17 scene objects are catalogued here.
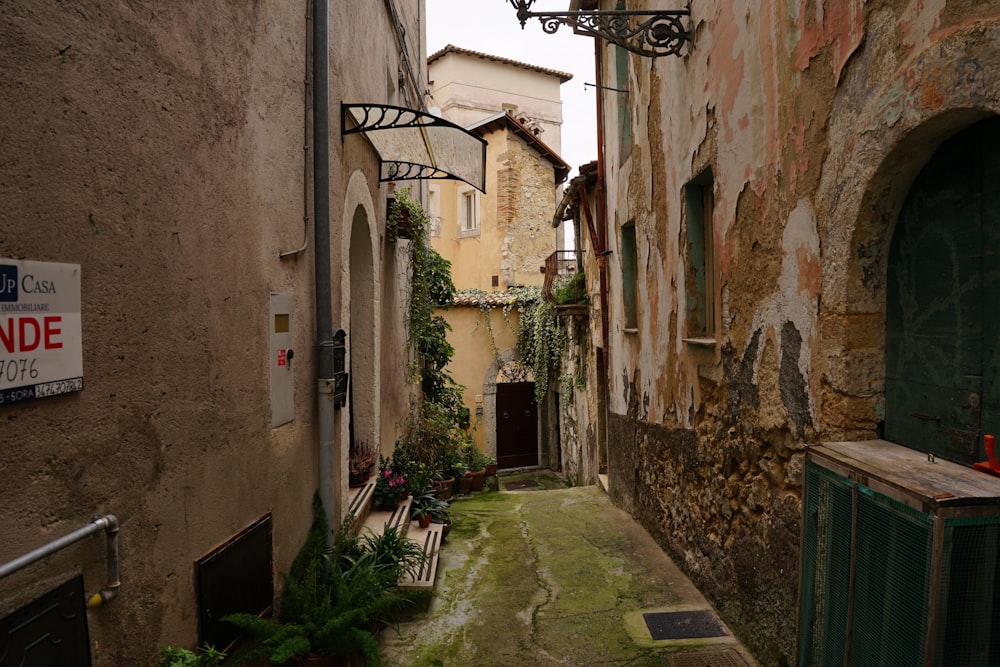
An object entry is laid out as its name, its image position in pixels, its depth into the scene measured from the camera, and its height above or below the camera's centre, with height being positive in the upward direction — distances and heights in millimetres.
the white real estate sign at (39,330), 1713 -82
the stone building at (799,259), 2328 +234
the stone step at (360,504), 5172 -1691
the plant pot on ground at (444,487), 7596 -2189
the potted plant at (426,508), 5984 -1978
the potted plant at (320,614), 2951 -1599
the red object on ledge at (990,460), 2113 -499
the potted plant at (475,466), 9352 -2477
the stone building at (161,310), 1788 -31
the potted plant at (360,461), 5906 -1474
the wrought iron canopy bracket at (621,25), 4500 +2029
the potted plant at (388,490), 6027 -1748
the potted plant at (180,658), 2389 -1333
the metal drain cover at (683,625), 4039 -2059
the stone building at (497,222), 15523 +2769
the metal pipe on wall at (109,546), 1790 -712
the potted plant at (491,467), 10805 -2750
